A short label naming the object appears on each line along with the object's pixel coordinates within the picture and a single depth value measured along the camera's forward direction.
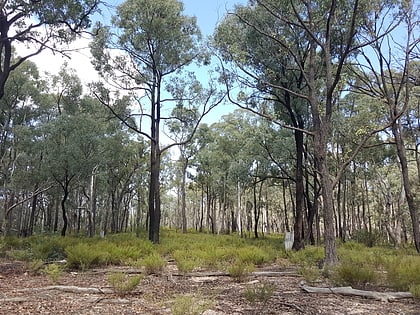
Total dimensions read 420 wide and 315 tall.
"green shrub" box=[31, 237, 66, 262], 10.33
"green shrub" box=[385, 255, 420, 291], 6.09
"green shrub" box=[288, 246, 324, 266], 10.14
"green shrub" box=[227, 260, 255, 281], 7.37
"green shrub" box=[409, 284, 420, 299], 5.44
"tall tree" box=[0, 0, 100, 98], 9.20
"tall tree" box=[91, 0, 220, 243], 15.27
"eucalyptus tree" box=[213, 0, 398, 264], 9.46
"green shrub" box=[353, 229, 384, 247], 20.56
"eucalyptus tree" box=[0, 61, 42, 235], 23.34
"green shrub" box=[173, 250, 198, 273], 8.17
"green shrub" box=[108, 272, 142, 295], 5.64
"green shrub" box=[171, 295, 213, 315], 3.92
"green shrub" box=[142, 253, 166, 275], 8.16
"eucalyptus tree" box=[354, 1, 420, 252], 11.93
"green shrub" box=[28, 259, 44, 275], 8.04
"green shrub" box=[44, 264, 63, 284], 6.36
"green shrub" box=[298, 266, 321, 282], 7.23
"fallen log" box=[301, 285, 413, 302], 5.68
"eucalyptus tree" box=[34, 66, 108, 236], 20.66
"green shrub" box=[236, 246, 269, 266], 9.76
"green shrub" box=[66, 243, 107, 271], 8.89
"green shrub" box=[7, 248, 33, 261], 10.41
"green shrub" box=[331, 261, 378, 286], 6.53
